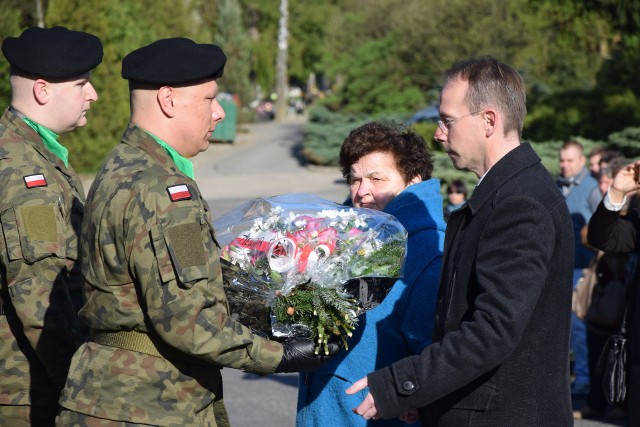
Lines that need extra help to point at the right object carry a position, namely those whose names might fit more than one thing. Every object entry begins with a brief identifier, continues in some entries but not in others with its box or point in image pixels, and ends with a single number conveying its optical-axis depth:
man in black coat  2.65
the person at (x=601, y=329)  6.48
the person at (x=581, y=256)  7.33
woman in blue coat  3.37
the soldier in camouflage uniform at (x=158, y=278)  2.68
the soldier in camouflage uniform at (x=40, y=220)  3.52
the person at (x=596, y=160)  8.10
